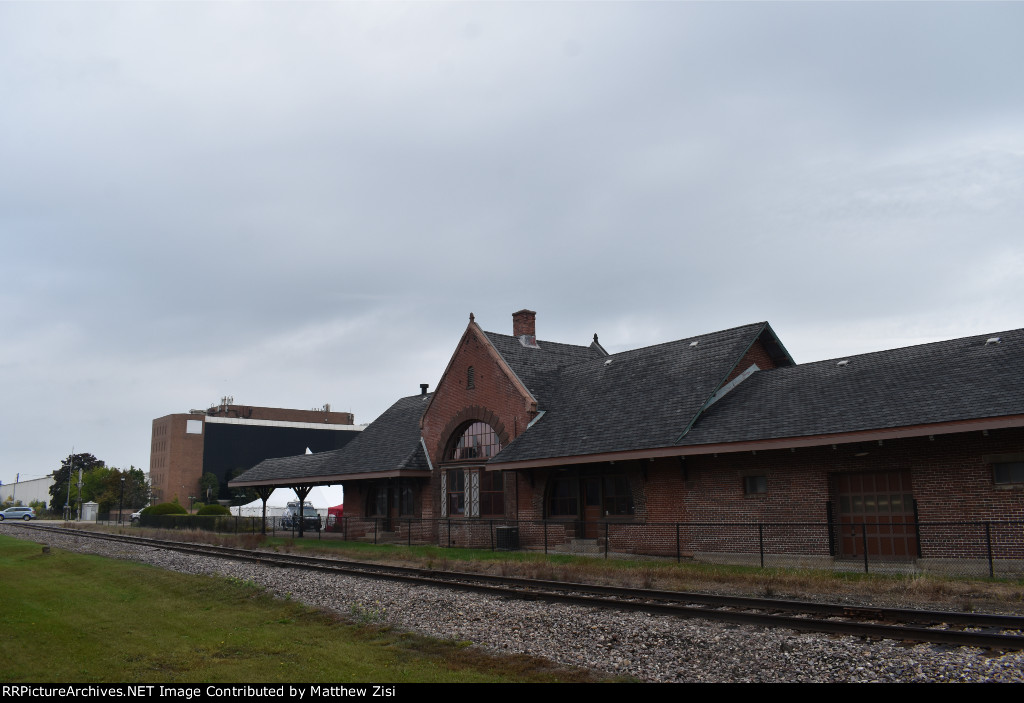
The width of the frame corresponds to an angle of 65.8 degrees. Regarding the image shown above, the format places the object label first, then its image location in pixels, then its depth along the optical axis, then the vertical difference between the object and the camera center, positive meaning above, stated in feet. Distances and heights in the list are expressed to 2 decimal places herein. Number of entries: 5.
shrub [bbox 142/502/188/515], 185.57 -5.10
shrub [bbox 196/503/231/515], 177.51 -5.09
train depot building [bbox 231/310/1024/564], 60.13 +2.66
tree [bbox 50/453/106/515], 329.23 +6.53
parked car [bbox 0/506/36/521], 261.65 -7.73
